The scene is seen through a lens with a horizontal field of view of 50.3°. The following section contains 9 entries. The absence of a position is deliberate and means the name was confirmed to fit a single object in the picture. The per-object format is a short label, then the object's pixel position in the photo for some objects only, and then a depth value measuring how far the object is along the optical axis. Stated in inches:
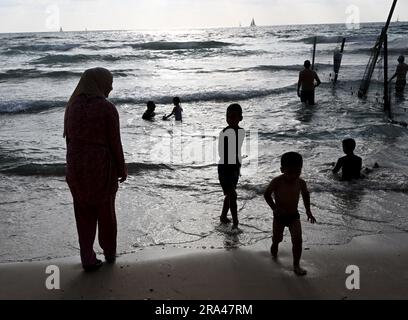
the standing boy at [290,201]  143.3
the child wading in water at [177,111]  478.5
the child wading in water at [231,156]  179.6
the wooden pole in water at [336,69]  700.7
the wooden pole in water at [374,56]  451.2
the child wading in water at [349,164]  257.6
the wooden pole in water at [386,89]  426.3
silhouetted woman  132.3
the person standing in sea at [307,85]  526.9
